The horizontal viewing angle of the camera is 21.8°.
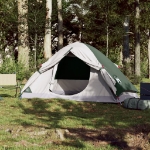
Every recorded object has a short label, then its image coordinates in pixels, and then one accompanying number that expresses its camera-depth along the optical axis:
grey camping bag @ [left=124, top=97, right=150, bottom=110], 10.88
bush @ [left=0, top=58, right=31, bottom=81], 21.64
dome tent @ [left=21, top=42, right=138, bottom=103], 12.67
